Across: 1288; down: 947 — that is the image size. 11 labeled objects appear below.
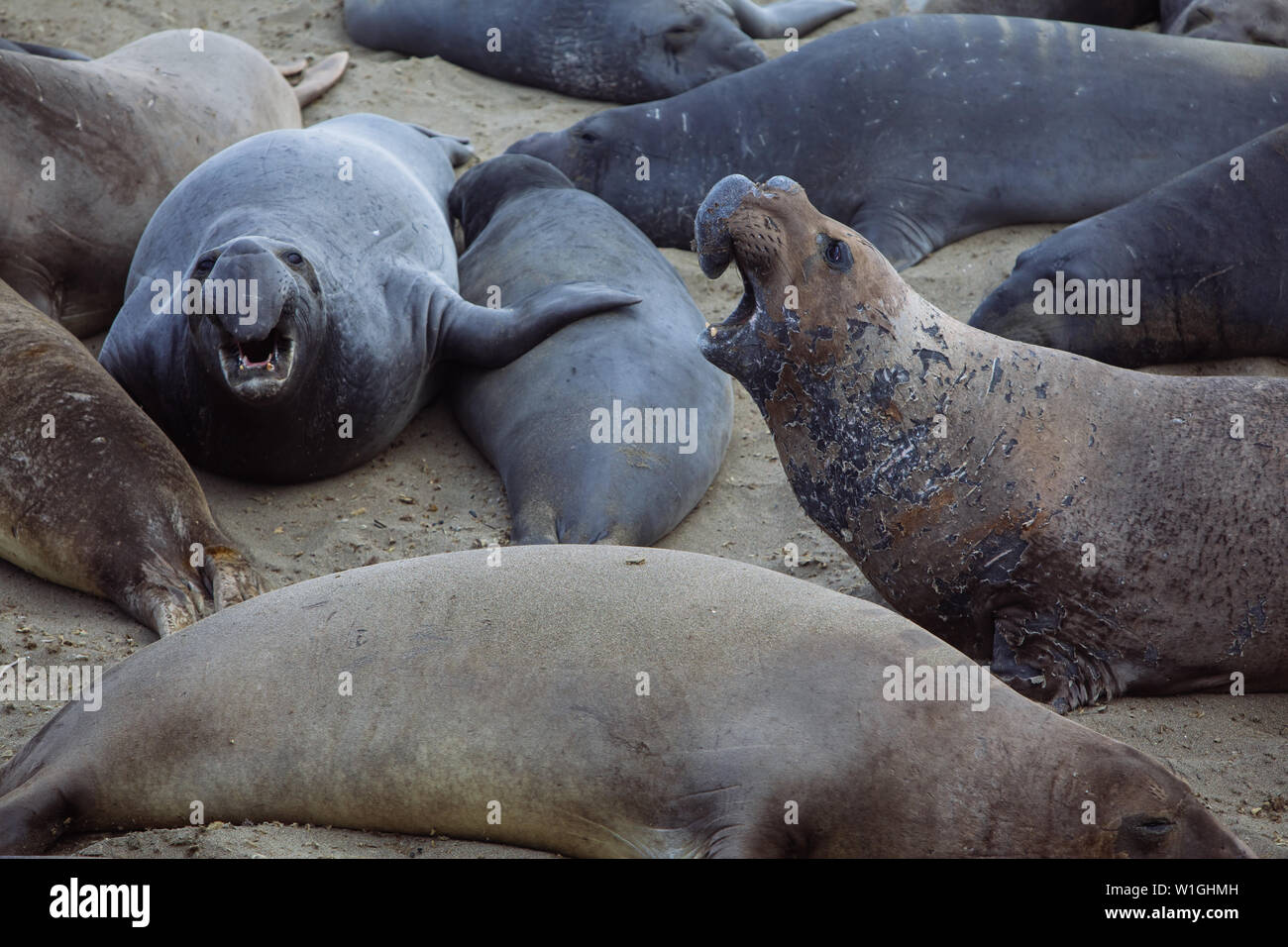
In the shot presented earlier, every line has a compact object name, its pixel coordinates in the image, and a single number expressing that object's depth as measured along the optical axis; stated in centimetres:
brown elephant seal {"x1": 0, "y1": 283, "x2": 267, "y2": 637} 372
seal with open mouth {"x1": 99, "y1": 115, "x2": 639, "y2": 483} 408
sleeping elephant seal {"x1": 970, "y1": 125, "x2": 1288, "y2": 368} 466
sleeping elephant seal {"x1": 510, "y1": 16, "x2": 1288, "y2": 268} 560
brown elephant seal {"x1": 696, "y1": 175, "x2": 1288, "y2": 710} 317
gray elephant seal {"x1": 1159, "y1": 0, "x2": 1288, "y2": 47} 629
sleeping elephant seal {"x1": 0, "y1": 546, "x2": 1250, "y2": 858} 243
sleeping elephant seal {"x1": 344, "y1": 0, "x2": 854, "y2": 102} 690
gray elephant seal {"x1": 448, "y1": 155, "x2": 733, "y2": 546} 409
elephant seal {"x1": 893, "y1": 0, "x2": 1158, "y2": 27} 698
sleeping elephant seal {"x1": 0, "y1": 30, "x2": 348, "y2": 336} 501
